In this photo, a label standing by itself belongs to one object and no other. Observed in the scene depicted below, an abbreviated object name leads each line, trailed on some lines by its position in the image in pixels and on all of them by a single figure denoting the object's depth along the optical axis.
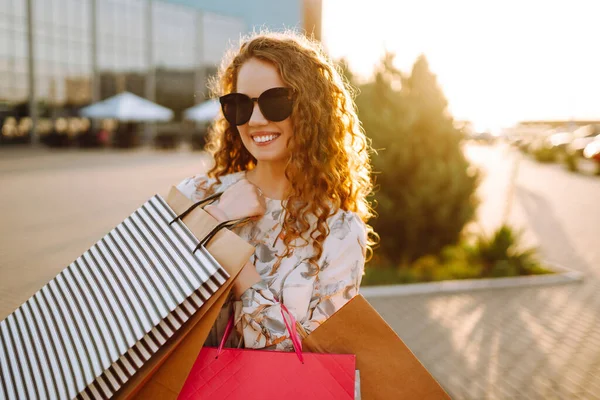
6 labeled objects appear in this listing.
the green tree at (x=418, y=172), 6.58
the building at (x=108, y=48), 27.53
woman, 1.66
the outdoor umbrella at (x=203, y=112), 26.71
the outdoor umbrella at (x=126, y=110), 24.92
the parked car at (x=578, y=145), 23.28
